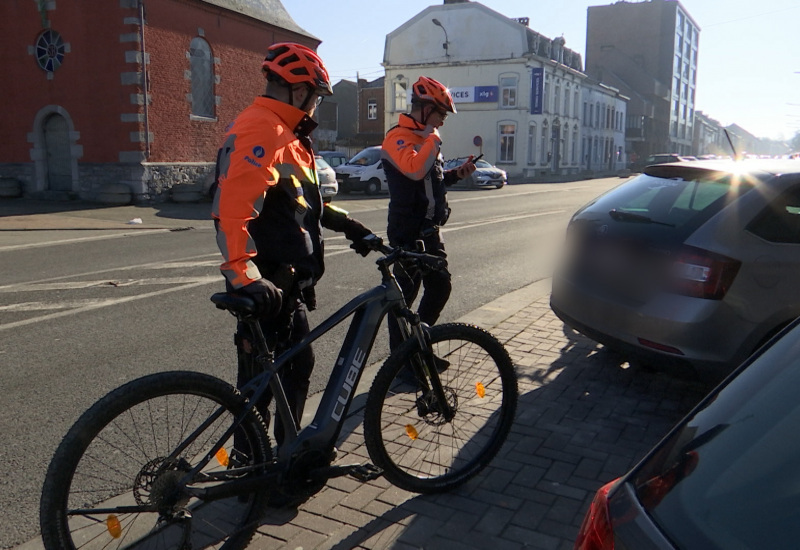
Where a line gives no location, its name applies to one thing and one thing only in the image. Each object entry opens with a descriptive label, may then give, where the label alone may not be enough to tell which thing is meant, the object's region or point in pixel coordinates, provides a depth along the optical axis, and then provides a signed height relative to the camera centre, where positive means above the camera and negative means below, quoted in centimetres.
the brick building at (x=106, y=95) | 2120 +183
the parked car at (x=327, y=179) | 2123 -59
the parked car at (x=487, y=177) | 3306 -76
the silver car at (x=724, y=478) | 125 -58
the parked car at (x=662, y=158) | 3362 +22
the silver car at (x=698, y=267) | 422 -62
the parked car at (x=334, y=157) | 3020 +5
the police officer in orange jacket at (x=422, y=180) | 466 -14
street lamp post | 4859 +778
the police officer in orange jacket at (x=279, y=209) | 280 -21
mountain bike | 245 -111
